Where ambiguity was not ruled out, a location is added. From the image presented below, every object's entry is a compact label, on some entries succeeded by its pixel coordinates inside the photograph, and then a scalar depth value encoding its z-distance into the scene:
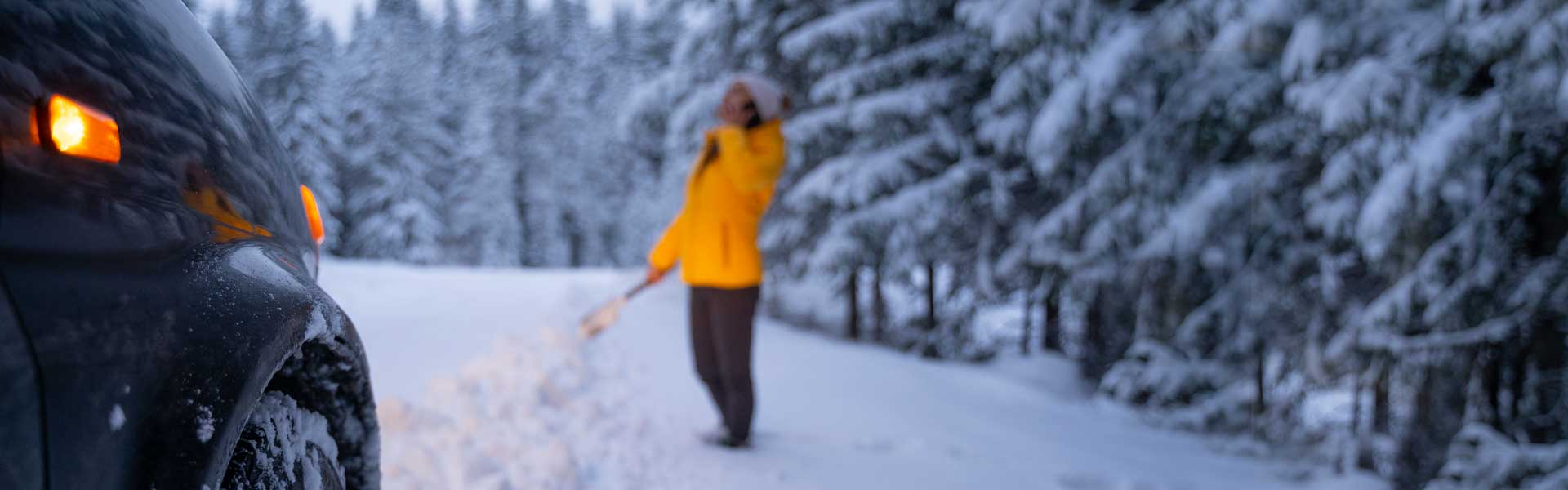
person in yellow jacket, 3.87
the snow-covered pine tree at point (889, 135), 8.81
